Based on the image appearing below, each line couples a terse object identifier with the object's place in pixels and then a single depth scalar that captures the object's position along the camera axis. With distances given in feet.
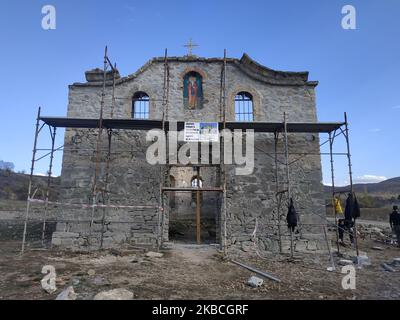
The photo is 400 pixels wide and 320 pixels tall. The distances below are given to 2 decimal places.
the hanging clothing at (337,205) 37.60
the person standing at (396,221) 37.50
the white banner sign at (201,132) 34.06
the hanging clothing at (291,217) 30.14
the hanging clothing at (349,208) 32.63
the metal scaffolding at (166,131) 33.17
